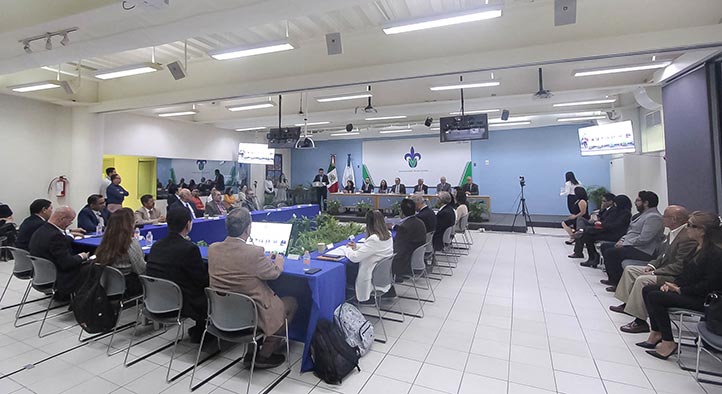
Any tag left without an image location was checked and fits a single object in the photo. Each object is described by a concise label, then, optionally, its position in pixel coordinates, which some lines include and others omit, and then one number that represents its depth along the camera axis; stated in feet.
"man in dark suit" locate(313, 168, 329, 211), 43.65
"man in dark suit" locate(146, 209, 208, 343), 8.27
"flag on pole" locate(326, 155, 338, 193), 45.39
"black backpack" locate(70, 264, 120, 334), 8.98
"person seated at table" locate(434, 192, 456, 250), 16.98
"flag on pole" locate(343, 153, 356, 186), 46.79
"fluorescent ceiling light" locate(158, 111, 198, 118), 27.28
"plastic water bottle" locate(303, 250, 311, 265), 9.20
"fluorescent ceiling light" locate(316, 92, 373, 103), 21.57
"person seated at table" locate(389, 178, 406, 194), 38.22
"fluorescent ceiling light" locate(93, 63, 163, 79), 14.95
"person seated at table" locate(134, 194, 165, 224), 17.26
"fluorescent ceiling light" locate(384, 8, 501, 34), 10.77
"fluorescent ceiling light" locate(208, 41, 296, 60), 13.24
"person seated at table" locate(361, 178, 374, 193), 41.19
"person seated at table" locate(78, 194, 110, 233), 14.65
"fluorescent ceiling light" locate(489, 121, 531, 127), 34.30
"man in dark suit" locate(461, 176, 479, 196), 34.71
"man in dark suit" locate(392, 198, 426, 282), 12.25
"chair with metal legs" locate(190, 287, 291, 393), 7.27
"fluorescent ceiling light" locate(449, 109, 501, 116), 26.05
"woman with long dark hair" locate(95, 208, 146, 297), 9.35
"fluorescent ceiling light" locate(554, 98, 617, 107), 24.33
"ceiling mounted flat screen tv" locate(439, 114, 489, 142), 25.00
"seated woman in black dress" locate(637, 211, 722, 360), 8.07
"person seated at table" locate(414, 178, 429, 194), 36.41
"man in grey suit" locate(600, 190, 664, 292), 12.99
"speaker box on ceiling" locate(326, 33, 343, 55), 13.78
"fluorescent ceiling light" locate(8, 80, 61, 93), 18.32
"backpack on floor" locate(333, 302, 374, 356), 8.63
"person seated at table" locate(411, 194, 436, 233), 14.71
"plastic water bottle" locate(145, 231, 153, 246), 12.69
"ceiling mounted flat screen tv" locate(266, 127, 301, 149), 29.09
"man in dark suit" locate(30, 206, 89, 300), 10.02
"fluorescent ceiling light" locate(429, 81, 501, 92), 19.10
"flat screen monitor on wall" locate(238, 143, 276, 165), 34.65
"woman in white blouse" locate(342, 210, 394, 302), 9.71
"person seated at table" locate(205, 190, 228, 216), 21.71
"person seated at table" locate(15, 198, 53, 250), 11.45
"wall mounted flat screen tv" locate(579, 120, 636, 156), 22.48
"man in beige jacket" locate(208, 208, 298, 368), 7.47
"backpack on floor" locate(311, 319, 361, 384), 7.78
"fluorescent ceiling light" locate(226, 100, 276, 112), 24.66
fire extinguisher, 23.44
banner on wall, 40.83
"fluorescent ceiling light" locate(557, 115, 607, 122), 30.20
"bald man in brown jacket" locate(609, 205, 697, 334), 9.45
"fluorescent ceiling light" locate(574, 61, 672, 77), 16.11
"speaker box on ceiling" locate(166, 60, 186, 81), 16.06
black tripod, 29.46
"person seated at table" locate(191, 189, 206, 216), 21.71
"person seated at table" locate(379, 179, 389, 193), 40.46
